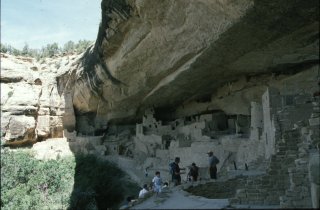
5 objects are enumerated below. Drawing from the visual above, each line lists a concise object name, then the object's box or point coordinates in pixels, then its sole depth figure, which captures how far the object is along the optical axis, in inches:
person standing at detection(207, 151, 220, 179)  400.2
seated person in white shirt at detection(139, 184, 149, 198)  347.1
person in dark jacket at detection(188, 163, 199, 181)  411.5
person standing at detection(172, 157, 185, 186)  396.5
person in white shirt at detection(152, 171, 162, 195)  363.9
